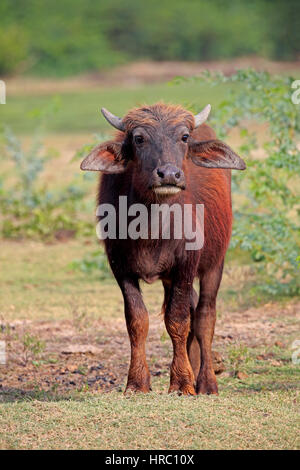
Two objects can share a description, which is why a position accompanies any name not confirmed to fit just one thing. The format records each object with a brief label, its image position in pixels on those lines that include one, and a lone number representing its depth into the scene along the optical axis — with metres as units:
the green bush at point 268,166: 15.78
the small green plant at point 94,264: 18.27
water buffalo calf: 11.05
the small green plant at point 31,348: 13.08
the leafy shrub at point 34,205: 22.67
